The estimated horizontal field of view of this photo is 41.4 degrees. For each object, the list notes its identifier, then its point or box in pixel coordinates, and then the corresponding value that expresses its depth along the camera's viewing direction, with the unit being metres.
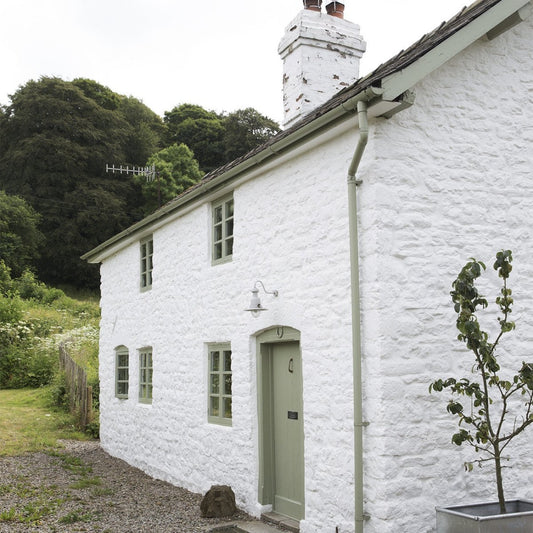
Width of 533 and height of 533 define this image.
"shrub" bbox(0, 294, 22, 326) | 25.22
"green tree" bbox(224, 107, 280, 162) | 43.57
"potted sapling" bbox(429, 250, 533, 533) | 5.66
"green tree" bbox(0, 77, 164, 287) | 40.66
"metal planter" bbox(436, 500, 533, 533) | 5.59
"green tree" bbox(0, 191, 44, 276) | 36.78
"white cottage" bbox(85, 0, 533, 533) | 6.46
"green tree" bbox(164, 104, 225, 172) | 46.81
